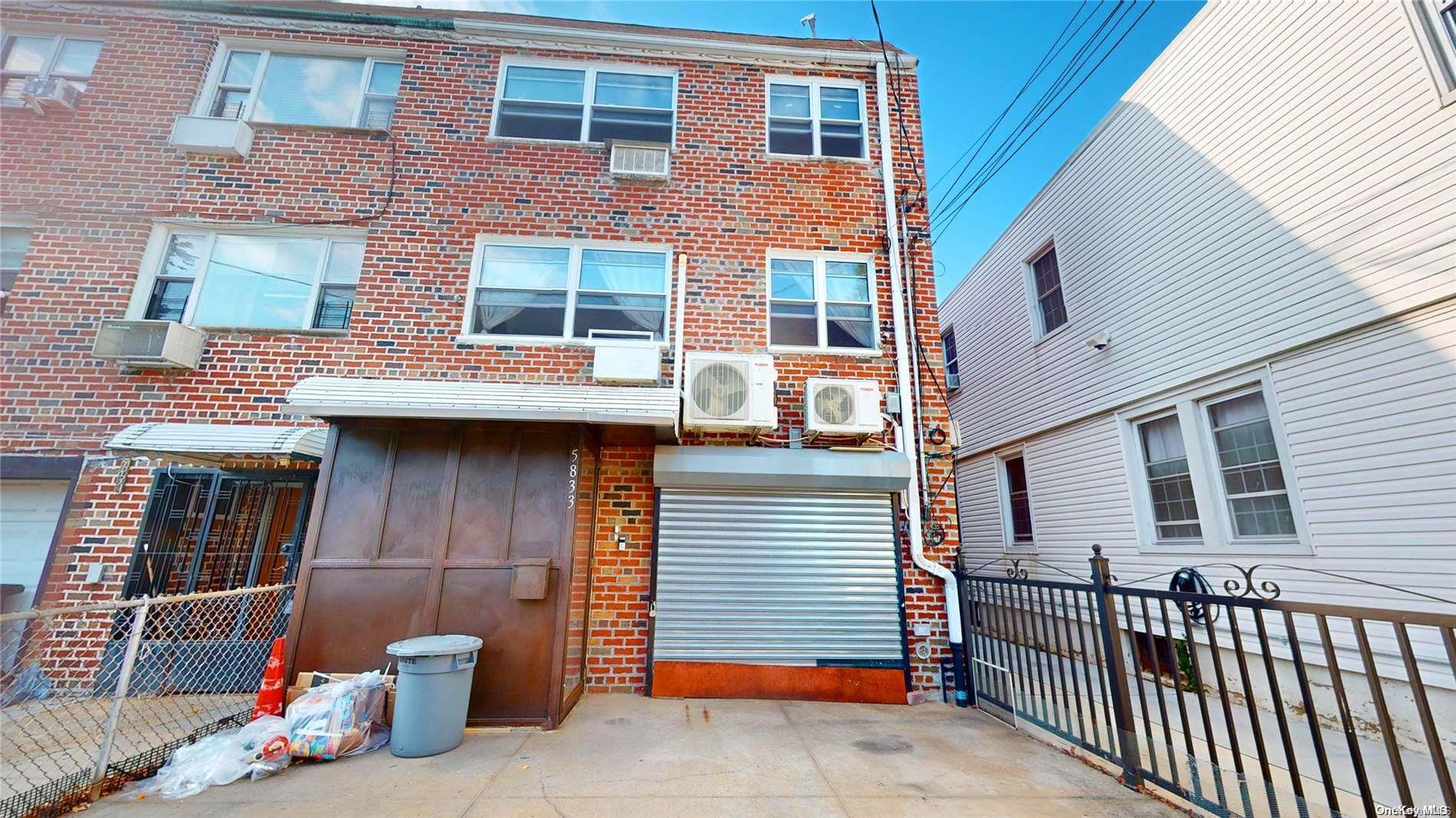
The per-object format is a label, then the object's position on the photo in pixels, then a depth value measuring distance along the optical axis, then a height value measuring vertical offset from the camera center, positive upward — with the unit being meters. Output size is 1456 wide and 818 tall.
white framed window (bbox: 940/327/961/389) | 11.80 +3.76
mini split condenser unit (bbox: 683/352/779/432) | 5.36 +1.34
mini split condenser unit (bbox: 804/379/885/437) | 5.58 +1.27
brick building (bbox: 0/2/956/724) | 4.88 +2.03
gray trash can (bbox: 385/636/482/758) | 3.84 -1.23
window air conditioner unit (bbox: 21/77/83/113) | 6.16 +4.78
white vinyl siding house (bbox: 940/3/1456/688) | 4.53 +2.32
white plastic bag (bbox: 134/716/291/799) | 3.34 -1.51
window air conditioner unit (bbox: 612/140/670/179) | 6.60 +4.44
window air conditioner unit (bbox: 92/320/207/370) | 5.45 +1.75
